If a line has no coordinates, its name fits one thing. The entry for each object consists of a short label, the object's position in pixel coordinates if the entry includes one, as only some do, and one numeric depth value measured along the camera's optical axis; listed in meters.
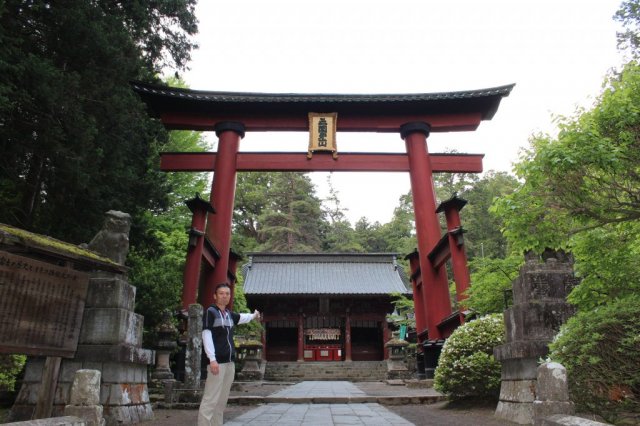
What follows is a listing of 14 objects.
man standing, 4.50
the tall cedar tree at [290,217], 41.31
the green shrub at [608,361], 3.64
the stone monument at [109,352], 5.72
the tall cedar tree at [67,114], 7.44
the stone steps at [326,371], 22.40
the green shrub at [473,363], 7.49
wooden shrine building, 25.34
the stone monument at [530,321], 5.77
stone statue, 6.49
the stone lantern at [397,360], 18.61
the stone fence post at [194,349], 9.23
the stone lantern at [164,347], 10.60
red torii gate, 13.81
